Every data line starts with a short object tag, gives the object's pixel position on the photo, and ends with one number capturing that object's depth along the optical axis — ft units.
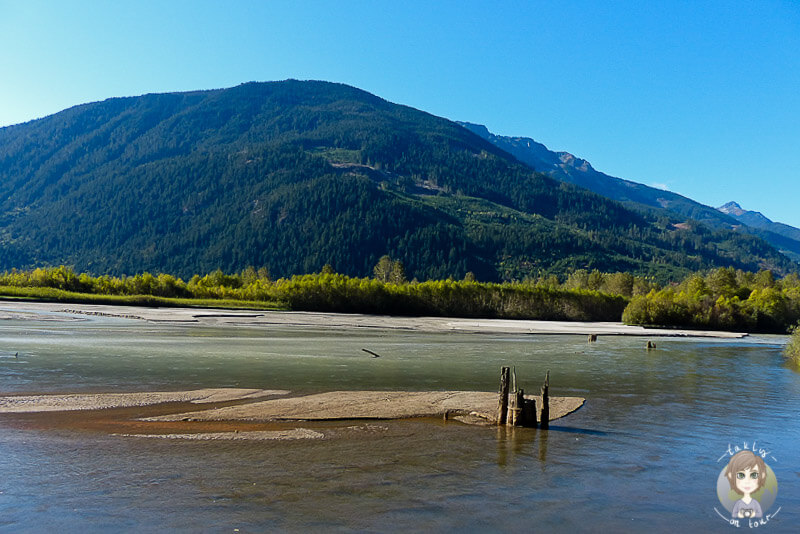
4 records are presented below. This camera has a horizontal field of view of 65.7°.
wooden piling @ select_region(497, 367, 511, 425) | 66.12
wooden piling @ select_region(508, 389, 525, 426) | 65.41
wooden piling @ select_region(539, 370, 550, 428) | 66.45
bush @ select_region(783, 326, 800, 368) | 158.92
